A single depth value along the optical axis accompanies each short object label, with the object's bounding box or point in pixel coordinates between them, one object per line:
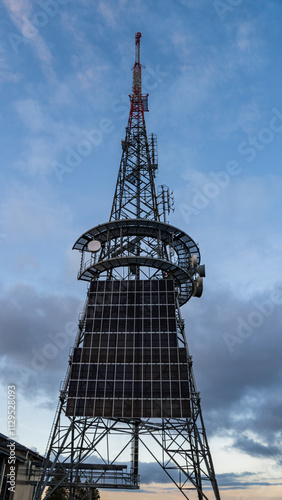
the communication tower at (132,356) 33.62
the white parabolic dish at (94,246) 45.65
